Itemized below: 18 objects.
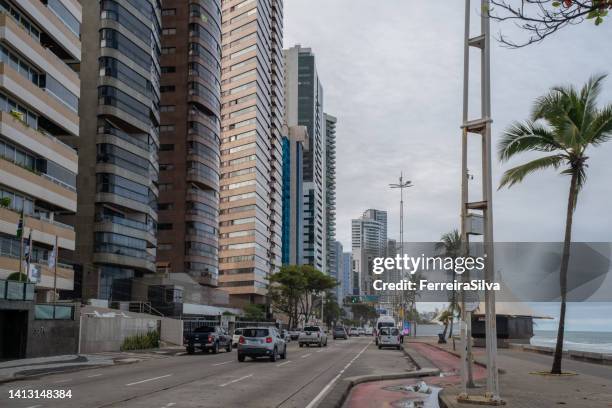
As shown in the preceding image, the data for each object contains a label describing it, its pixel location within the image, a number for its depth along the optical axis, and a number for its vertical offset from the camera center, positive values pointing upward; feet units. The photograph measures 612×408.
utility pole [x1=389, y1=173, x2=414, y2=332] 245.86 +33.32
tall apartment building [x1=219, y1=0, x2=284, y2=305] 425.69 +92.49
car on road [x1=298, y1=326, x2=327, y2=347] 168.14 -11.52
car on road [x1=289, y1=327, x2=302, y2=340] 242.45 -16.27
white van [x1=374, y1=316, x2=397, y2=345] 255.82 -11.67
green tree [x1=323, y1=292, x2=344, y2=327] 610.24 -18.20
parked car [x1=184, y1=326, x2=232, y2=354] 125.49 -9.61
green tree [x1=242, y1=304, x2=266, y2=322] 330.44 -12.20
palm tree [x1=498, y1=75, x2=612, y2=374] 69.97 +16.97
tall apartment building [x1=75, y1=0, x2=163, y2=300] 221.66 +48.34
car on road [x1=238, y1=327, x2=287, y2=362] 96.48 -7.81
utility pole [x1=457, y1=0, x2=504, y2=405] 46.75 +6.82
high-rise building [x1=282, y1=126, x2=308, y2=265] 610.65 +91.27
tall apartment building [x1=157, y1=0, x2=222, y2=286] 318.65 +71.72
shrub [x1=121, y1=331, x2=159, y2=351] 137.28 -11.60
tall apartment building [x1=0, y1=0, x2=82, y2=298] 150.92 +38.92
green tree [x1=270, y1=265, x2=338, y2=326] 336.49 +3.48
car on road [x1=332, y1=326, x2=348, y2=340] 264.11 -16.53
